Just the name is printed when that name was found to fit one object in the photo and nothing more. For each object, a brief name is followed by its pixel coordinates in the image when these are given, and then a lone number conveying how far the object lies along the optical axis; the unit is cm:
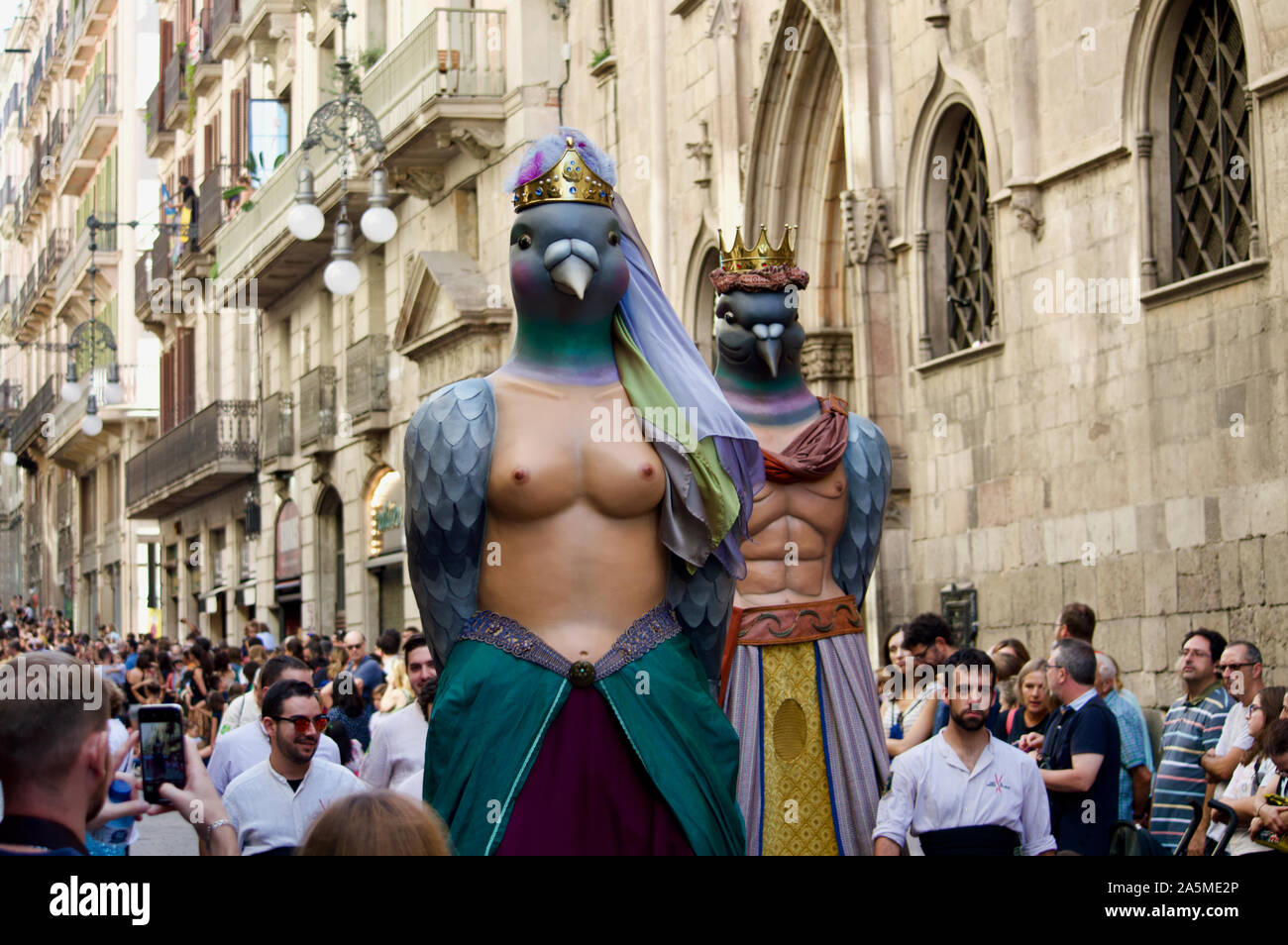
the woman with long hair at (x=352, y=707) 1162
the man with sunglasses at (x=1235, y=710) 813
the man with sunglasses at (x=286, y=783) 708
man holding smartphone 363
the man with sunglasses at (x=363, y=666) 1488
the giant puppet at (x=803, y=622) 744
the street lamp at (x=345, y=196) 1803
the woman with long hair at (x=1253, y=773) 728
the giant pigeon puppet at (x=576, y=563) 541
